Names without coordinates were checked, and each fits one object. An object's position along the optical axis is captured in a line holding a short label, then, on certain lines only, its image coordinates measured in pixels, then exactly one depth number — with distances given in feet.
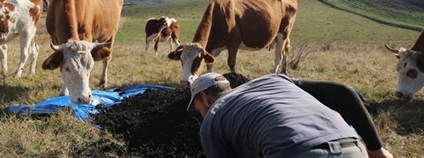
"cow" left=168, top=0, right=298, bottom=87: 26.81
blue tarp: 21.25
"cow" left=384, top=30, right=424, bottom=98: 27.48
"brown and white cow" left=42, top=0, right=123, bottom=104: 21.70
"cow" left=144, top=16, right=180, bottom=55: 59.12
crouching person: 8.98
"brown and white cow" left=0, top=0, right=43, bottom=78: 29.48
